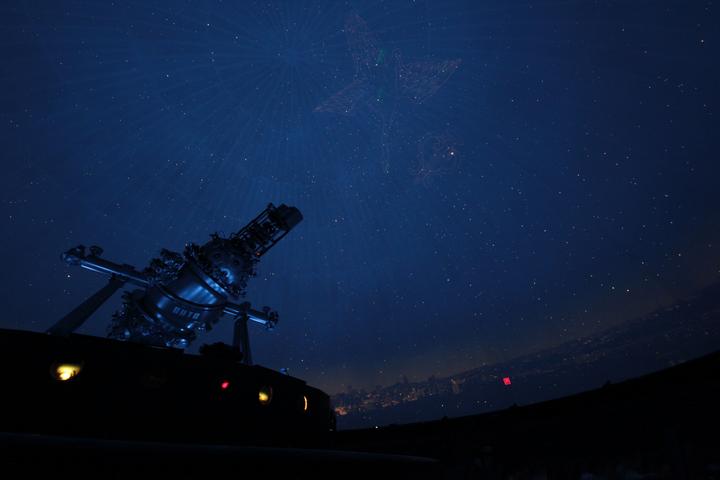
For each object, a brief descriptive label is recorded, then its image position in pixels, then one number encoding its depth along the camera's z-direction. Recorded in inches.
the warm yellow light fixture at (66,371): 309.7
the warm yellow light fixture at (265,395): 405.4
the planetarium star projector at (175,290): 525.0
